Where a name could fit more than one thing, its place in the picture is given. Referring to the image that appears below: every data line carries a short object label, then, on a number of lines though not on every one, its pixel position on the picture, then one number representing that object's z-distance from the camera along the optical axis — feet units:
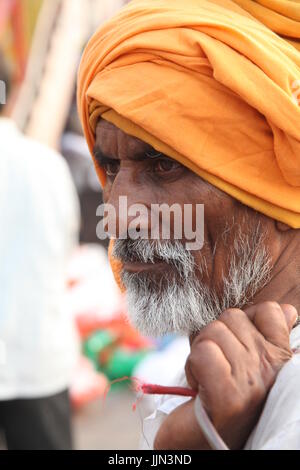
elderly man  6.11
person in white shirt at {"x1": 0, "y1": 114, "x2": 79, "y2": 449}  7.70
